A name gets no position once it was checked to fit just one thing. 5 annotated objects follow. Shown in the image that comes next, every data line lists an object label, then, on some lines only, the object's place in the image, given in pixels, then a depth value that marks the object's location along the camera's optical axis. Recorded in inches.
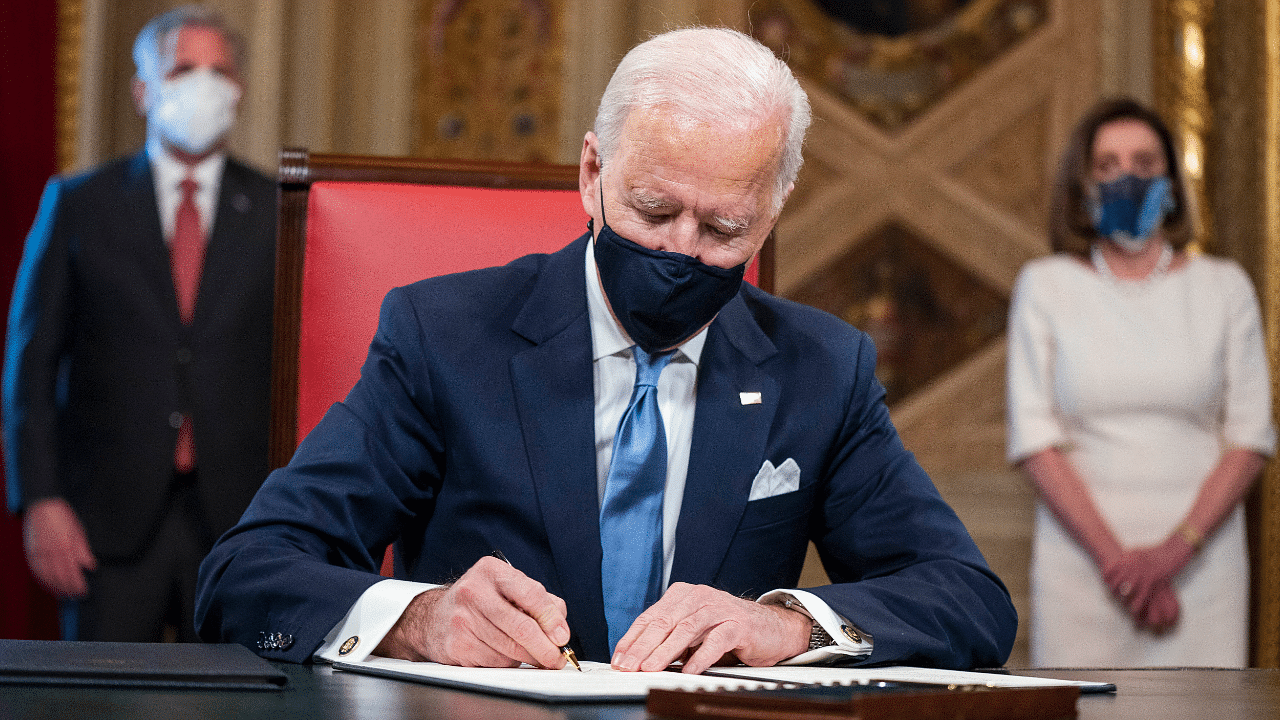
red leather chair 61.4
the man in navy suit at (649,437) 50.8
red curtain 128.0
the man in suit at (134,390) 103.4
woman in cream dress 112.1
